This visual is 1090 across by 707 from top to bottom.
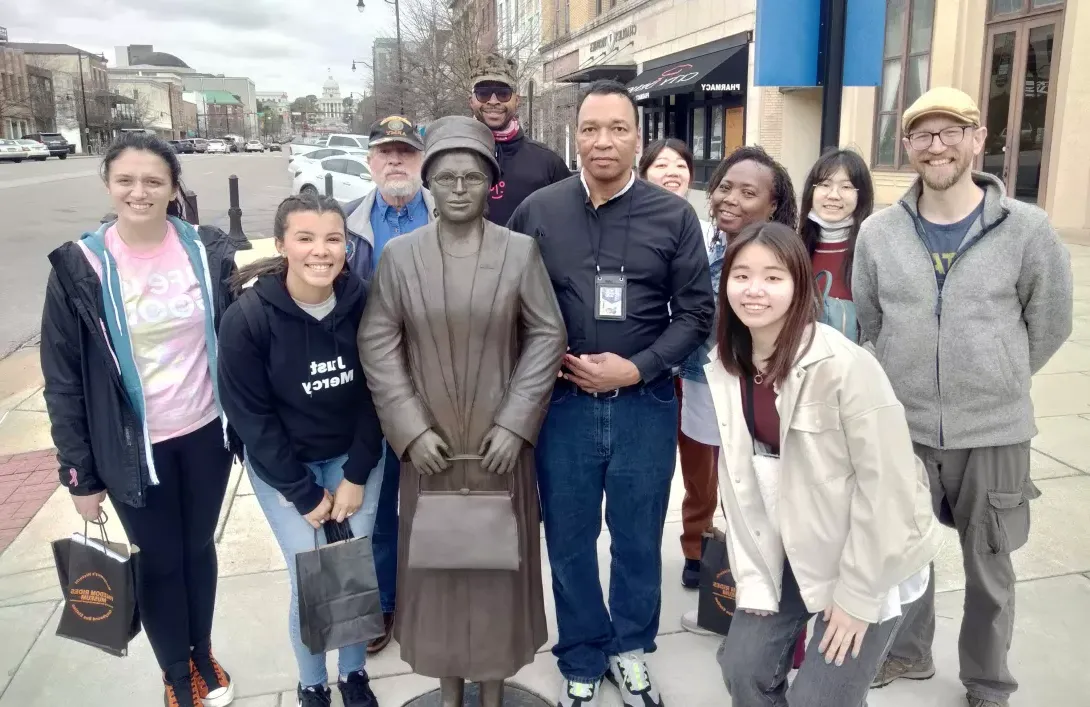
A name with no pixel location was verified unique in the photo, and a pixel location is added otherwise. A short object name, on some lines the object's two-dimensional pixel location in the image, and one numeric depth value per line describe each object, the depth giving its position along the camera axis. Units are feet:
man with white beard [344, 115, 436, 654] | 10.44
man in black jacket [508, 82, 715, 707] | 8.45
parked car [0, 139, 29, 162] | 142.92
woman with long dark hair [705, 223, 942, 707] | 6.64
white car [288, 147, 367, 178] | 62.69
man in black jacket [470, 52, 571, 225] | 12.99
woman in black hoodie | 7.79
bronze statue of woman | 7.67
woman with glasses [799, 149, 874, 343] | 9.76
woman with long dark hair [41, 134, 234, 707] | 8.02
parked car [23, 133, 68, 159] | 164.55
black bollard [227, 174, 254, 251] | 41.78
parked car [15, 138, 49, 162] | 150.41
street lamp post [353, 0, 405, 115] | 67.51
